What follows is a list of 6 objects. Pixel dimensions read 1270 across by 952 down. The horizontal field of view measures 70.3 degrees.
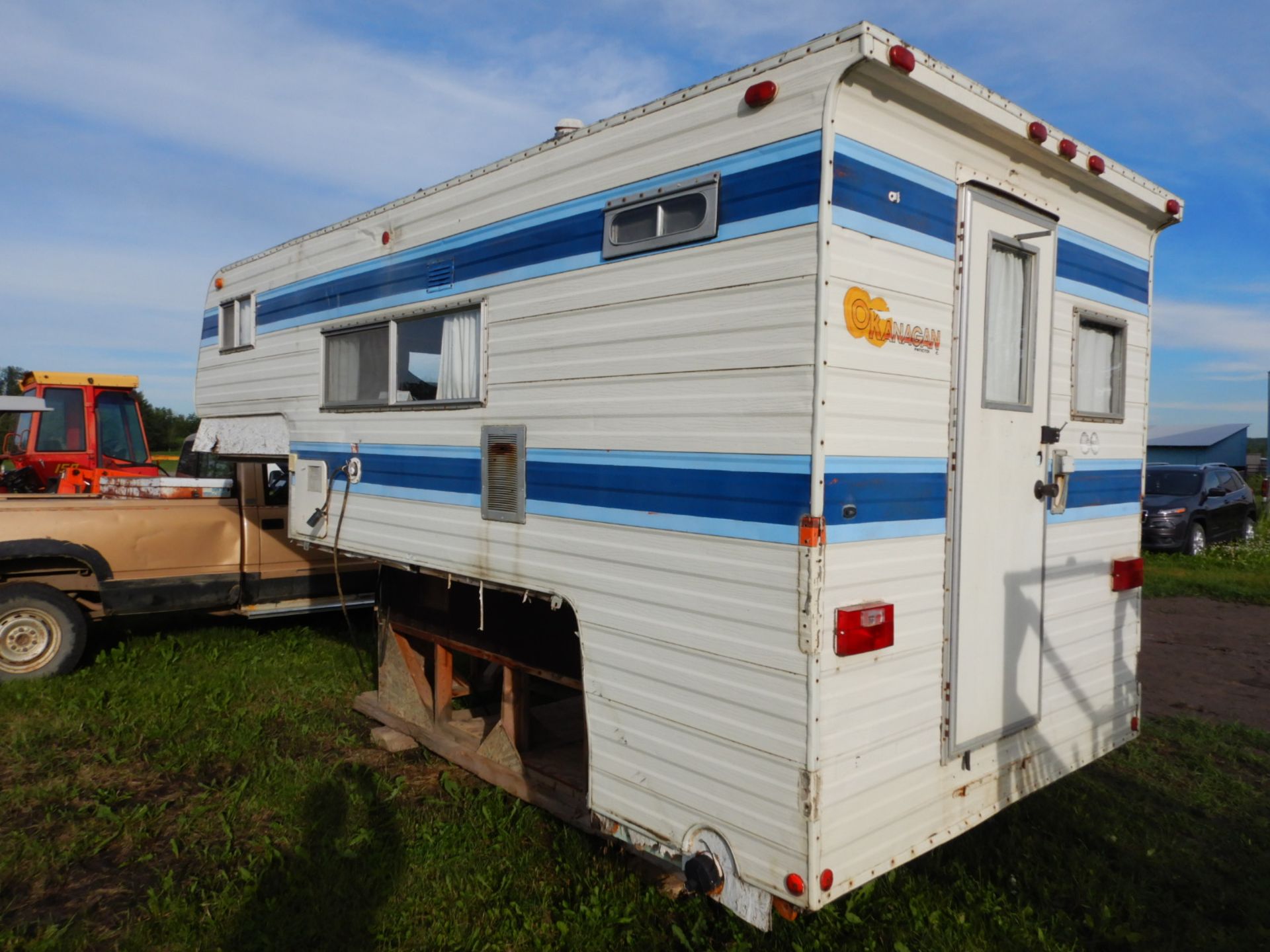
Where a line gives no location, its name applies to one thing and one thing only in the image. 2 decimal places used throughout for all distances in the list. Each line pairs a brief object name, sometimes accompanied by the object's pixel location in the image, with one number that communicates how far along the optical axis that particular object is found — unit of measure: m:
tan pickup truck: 6.59
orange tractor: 10.16
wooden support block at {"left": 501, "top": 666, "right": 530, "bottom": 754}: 4.82
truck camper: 2.94
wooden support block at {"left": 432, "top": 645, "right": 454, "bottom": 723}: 5.36
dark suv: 13.58
